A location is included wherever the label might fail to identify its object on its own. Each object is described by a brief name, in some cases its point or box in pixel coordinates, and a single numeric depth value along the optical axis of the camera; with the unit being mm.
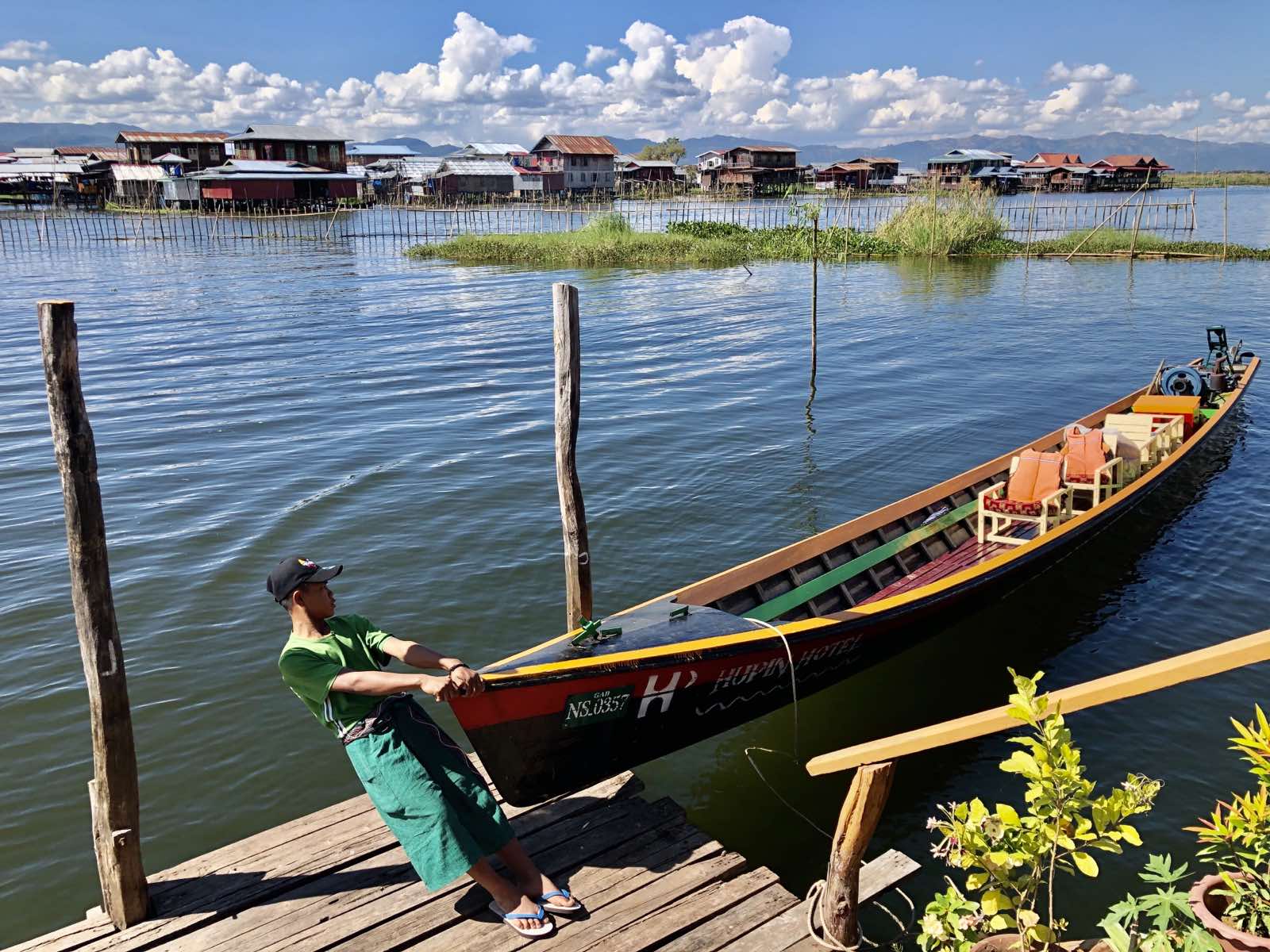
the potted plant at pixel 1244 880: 3092
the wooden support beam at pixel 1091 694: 2727
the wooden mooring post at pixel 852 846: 3875
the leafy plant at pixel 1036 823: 3105
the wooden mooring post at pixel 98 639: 4406
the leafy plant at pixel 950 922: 3441
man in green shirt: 4383
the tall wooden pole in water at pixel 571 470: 7035
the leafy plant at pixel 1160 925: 2953
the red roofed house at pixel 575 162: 92312
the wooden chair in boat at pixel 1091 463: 10125
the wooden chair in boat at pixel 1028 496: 9562
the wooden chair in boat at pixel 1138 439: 10742
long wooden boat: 5160
